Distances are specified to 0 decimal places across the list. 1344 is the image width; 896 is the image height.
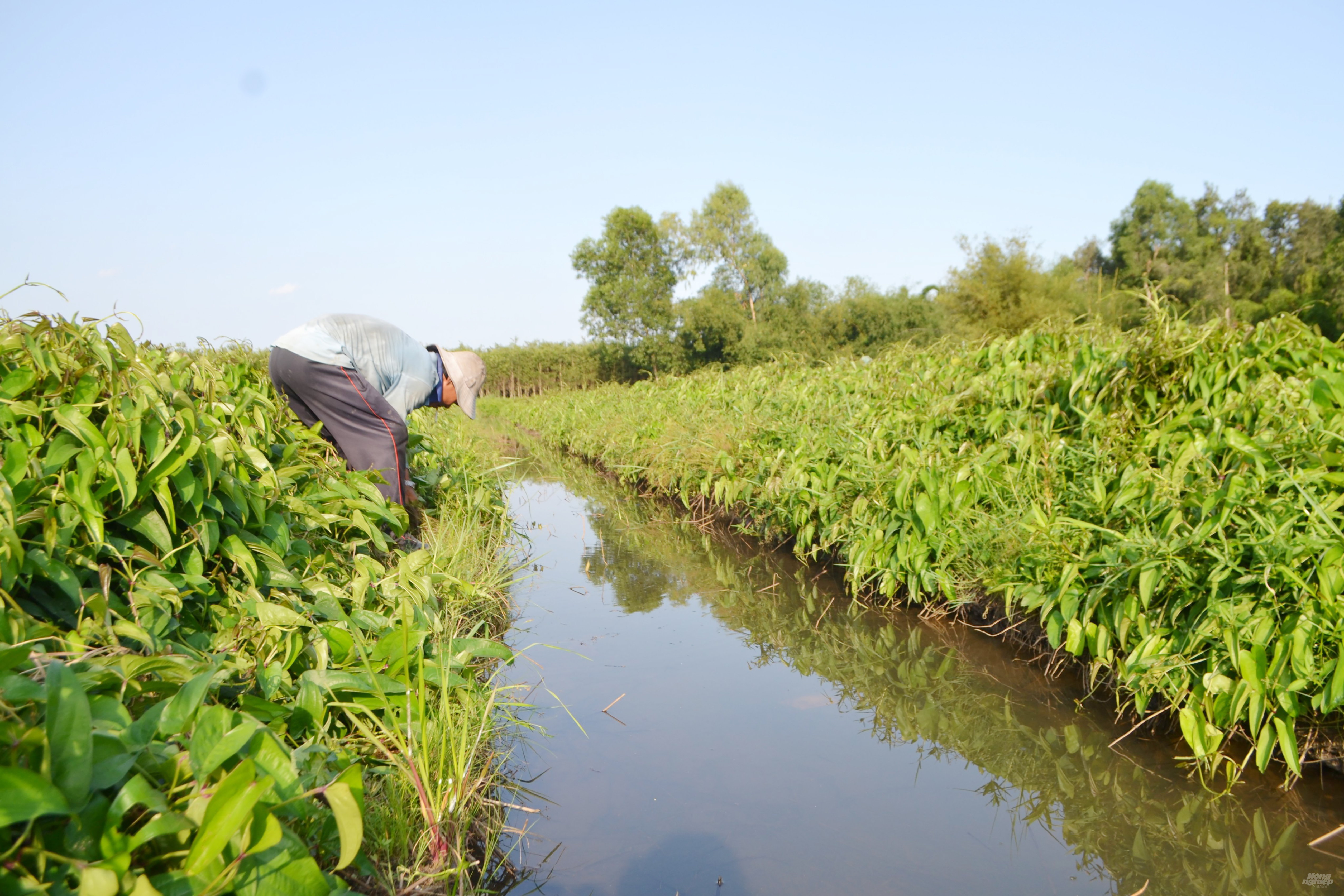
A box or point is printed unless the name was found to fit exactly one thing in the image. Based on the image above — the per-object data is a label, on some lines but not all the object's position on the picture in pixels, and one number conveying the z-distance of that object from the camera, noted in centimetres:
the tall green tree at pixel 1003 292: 2184
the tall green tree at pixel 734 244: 4266
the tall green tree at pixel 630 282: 3322
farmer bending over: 363
